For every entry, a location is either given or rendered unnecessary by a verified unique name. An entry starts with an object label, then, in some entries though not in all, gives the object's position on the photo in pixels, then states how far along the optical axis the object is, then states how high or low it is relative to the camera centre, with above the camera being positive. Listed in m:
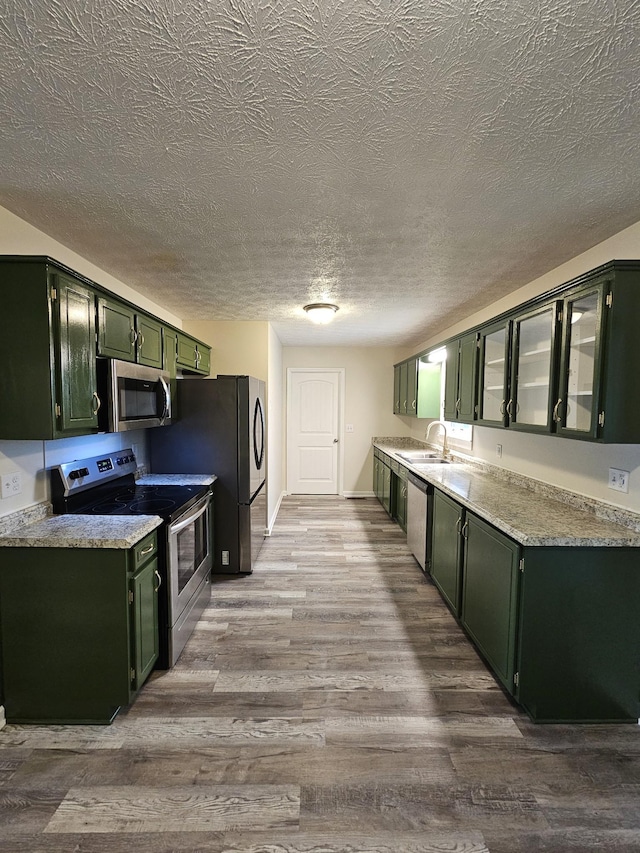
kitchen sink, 4.55 -0.62
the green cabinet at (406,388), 4.86 +0.26
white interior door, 6.11 -0.43
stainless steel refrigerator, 3.26 -0.33
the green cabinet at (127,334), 2.05 +0.43
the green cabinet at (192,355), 3.25 +0.46
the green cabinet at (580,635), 1.77 -1.09
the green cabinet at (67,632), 1.73 -1.09
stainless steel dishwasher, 3.27 -1.04
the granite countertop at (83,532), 1.71 -0.62
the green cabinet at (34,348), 1.65 +0.24
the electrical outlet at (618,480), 1.93 -0.38
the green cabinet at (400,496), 4.26 -1.07
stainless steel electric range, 2.12 -0.66
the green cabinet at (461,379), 3.15 +0.25
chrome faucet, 4.46 -0.47
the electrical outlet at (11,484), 1.79 -0.40
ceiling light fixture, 3.45 +0.88
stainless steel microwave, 2.06 +0.04
